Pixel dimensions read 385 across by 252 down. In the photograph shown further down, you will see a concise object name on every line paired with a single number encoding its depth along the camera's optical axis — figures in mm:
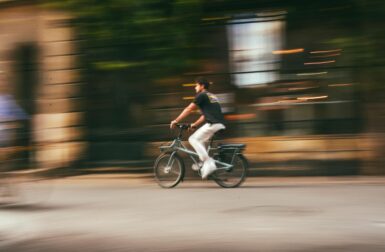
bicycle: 10227
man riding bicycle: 10039
